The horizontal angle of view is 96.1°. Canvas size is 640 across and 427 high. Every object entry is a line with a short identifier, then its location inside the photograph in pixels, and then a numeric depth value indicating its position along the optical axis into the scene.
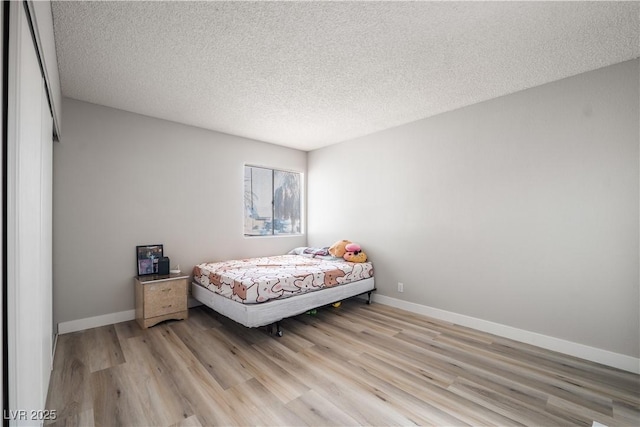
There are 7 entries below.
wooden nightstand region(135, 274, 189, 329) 3.25
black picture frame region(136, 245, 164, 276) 3.57
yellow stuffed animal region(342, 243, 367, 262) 4.32
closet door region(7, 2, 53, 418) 1.03
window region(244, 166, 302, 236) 5.07
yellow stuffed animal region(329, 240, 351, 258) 4.49
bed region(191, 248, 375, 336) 3.00
